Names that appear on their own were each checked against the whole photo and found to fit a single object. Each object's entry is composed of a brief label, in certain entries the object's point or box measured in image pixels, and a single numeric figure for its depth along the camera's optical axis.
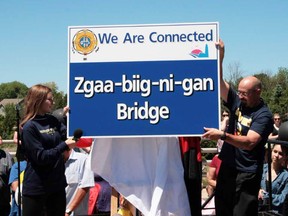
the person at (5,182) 5.75
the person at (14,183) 5.56
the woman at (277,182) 4.87
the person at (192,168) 3.63
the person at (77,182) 4.61
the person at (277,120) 10.19
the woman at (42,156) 3.70
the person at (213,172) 5.86
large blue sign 3.42
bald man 3.72
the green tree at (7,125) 21.03
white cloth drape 3.54
